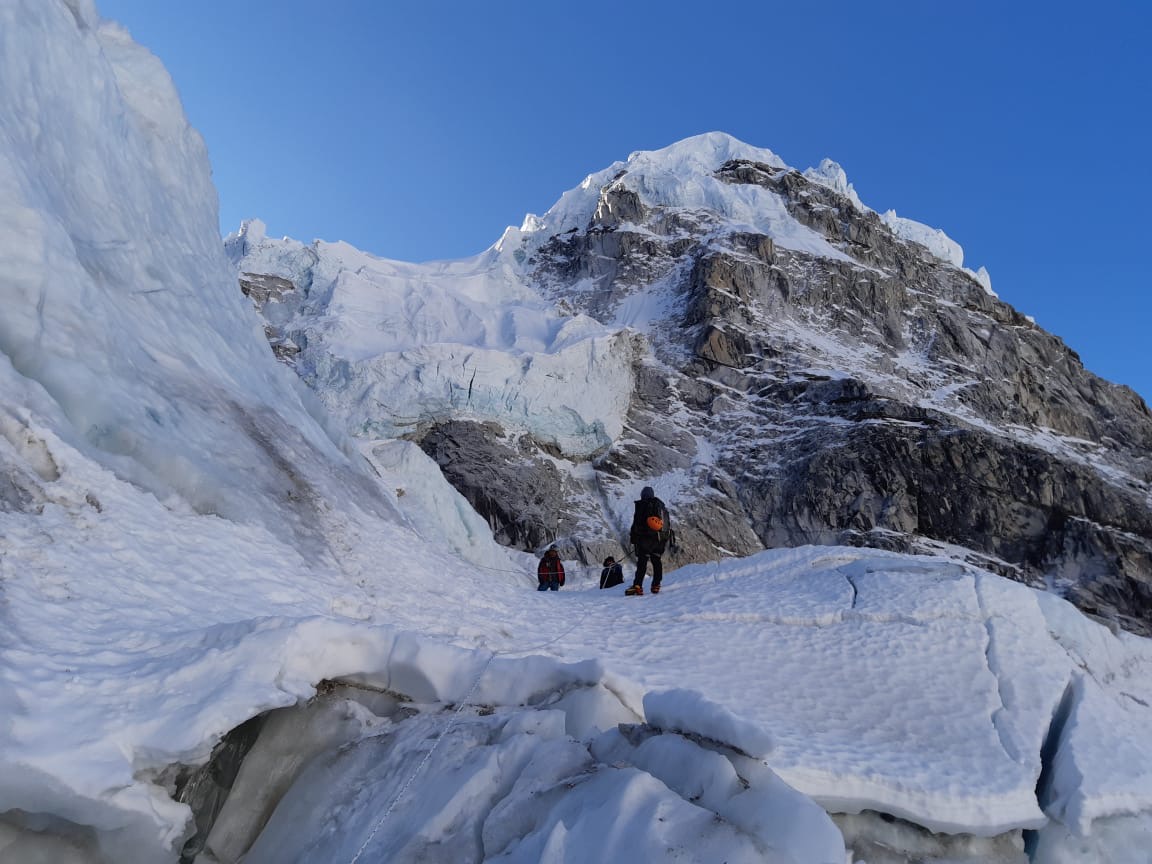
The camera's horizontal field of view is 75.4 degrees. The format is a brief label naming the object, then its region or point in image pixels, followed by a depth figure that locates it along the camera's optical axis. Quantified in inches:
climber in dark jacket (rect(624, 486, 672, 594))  380.2
